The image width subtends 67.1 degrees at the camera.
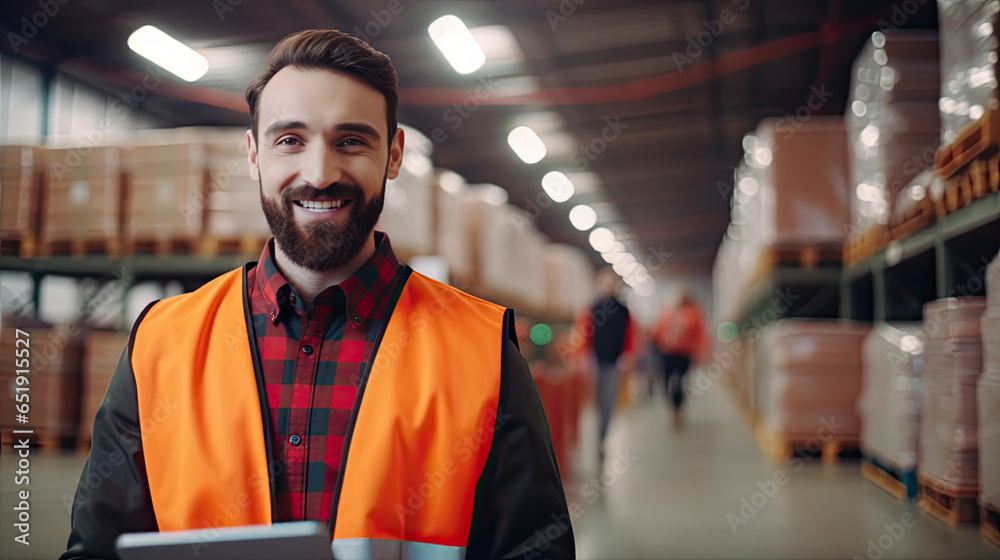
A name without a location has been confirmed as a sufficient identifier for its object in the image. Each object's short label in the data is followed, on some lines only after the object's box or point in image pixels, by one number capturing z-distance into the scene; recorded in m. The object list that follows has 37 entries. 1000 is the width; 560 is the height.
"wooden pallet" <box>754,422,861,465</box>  6.34
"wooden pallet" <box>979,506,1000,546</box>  3.39
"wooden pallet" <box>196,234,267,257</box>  5.13
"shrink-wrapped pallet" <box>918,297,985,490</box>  3.79
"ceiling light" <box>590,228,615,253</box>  23.12
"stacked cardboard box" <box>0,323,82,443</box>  4.60
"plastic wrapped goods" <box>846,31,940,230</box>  5.12
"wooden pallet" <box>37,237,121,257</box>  5.20
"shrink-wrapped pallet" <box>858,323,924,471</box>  4.77
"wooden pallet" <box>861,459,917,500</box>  4.83
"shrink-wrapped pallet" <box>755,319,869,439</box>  6.37
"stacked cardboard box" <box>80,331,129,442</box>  4.85
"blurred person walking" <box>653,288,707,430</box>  9.22
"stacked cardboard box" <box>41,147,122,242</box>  5.18
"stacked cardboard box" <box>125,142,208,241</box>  5.18
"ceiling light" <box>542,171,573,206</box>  15.51
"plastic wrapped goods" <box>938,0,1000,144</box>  3.42
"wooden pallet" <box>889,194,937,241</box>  4.31
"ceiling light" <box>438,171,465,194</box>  6.80
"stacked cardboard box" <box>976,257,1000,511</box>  3.26
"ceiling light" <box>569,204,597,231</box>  19.02
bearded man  1.56
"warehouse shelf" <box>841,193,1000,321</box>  3.89
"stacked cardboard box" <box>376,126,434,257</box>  5.44
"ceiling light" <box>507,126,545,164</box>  11.20
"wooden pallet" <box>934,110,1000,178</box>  3.26
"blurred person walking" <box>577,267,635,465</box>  6.60
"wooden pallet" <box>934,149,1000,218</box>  3.31
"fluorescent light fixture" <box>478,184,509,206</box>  15.99
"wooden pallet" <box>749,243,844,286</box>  6.90
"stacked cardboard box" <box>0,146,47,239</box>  4.90
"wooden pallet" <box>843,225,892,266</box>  5.41
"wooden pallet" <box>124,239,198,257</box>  5.30
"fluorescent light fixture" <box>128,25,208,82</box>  3.48
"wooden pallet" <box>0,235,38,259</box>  4.32
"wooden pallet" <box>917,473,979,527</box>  3.85
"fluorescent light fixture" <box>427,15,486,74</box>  5.43
